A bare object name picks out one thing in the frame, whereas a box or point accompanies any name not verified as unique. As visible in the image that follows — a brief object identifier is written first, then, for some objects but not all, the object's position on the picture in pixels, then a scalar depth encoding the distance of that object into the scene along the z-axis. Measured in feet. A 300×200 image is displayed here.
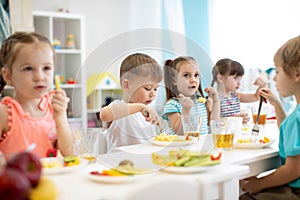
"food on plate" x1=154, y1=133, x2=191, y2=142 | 4.26
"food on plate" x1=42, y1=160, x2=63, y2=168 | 3.17
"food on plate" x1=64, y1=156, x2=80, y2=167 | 3.26
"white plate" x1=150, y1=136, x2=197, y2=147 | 4.14
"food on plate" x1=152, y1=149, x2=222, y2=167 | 3.12
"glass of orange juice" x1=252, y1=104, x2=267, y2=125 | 5.88
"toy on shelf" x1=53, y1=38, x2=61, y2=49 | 11.76
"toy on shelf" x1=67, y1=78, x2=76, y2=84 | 12.02
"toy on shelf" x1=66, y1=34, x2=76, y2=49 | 12.11
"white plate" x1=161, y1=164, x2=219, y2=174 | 3.00
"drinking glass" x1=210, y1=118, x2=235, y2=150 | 4.11
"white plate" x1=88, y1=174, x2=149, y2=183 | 2.75
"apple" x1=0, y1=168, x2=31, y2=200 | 1.70
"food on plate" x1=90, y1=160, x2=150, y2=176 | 2.91
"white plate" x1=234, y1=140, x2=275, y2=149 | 4.12
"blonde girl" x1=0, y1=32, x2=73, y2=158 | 3.68
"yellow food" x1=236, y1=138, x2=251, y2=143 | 4.30
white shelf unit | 11.71
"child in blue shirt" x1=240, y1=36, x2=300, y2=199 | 3.84
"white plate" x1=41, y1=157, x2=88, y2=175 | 3.06
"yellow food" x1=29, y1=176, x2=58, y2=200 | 1.96
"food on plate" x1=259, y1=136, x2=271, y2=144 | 4.29
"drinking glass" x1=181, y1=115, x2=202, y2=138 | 4.37
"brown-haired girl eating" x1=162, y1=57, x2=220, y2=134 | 4.49
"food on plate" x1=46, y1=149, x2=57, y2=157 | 3.62
